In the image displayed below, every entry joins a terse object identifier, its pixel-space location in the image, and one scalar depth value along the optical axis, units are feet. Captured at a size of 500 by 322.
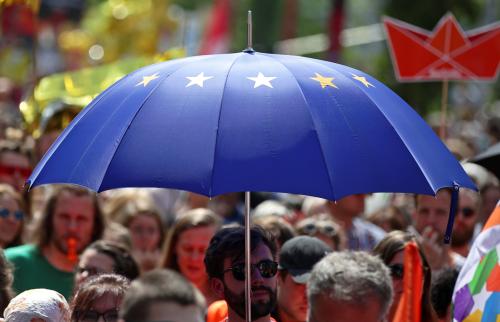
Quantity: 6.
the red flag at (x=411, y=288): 36.70
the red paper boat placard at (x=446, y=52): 56.32
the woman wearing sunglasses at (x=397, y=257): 41.14
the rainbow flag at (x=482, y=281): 35.02
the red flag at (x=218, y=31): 119.69
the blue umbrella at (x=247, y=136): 30.27
